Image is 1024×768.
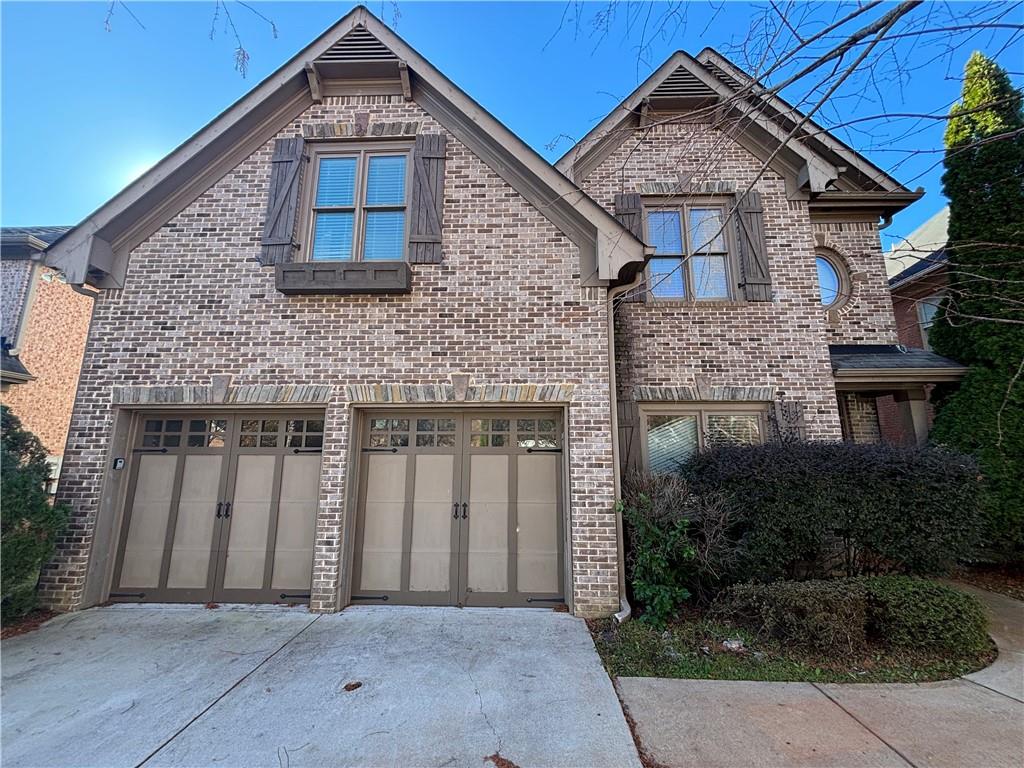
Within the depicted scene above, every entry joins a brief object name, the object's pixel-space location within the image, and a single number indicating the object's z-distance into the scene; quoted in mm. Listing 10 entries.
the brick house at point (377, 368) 5840
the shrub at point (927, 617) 4203
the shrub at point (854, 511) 4887
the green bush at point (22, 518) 4910
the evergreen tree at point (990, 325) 6473
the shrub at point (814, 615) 4238
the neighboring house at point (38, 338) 10172
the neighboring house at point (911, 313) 9843
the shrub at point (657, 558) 5117
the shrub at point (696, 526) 5180
